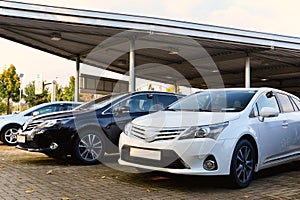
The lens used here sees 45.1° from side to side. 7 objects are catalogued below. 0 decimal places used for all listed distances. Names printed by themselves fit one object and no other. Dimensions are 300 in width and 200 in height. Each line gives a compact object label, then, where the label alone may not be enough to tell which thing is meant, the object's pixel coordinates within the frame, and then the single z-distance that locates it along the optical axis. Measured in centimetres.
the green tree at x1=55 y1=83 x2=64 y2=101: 3886
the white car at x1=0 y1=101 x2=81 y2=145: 1106
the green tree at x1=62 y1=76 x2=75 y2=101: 3753
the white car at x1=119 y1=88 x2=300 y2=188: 486
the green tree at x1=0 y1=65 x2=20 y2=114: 3127
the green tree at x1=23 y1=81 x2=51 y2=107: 3691
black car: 698
